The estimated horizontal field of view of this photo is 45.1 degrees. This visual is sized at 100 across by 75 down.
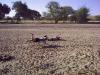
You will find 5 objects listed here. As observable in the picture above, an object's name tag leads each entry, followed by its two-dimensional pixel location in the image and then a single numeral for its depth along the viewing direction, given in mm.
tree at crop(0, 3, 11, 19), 46825
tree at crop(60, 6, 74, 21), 44344
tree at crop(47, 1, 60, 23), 45597
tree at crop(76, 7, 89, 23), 41695
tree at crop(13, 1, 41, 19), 49331
